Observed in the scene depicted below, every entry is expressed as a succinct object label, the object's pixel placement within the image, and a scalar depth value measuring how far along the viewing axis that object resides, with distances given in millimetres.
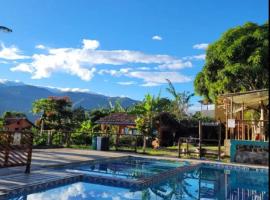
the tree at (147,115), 17862
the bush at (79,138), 16638
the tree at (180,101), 23206
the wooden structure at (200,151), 12121
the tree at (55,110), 21793
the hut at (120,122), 19504
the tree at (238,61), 14204
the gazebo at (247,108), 11434
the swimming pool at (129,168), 8447
